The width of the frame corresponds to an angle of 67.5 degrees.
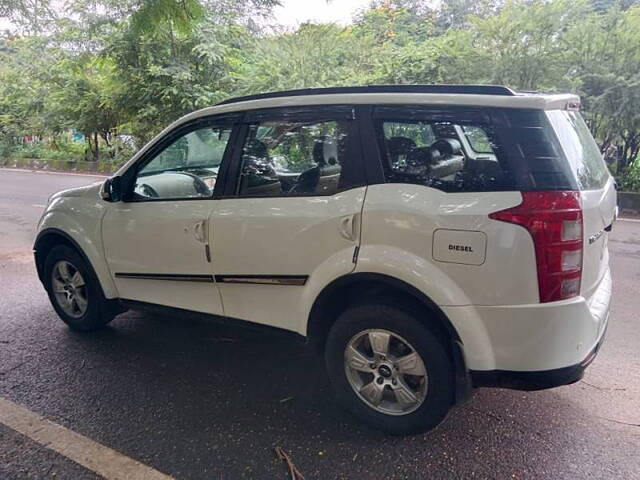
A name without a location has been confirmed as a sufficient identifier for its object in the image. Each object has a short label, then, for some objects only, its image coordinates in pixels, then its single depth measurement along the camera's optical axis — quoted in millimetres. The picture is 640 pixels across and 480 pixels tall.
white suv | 2211
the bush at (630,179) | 10555
